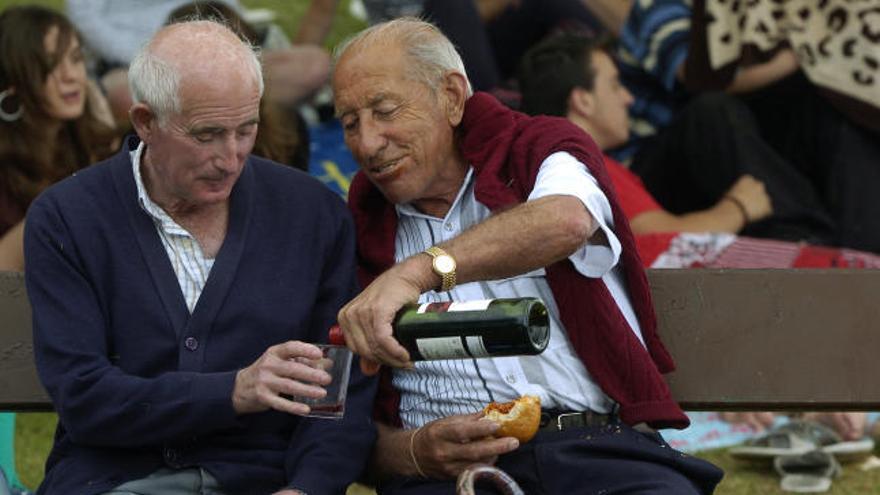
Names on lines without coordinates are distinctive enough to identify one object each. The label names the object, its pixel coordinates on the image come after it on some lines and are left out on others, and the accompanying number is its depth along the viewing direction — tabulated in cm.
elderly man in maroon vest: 908
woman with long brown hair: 1484
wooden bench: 1020
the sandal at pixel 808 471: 1373
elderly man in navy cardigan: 912
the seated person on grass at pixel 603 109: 1516
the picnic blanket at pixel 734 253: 1495
